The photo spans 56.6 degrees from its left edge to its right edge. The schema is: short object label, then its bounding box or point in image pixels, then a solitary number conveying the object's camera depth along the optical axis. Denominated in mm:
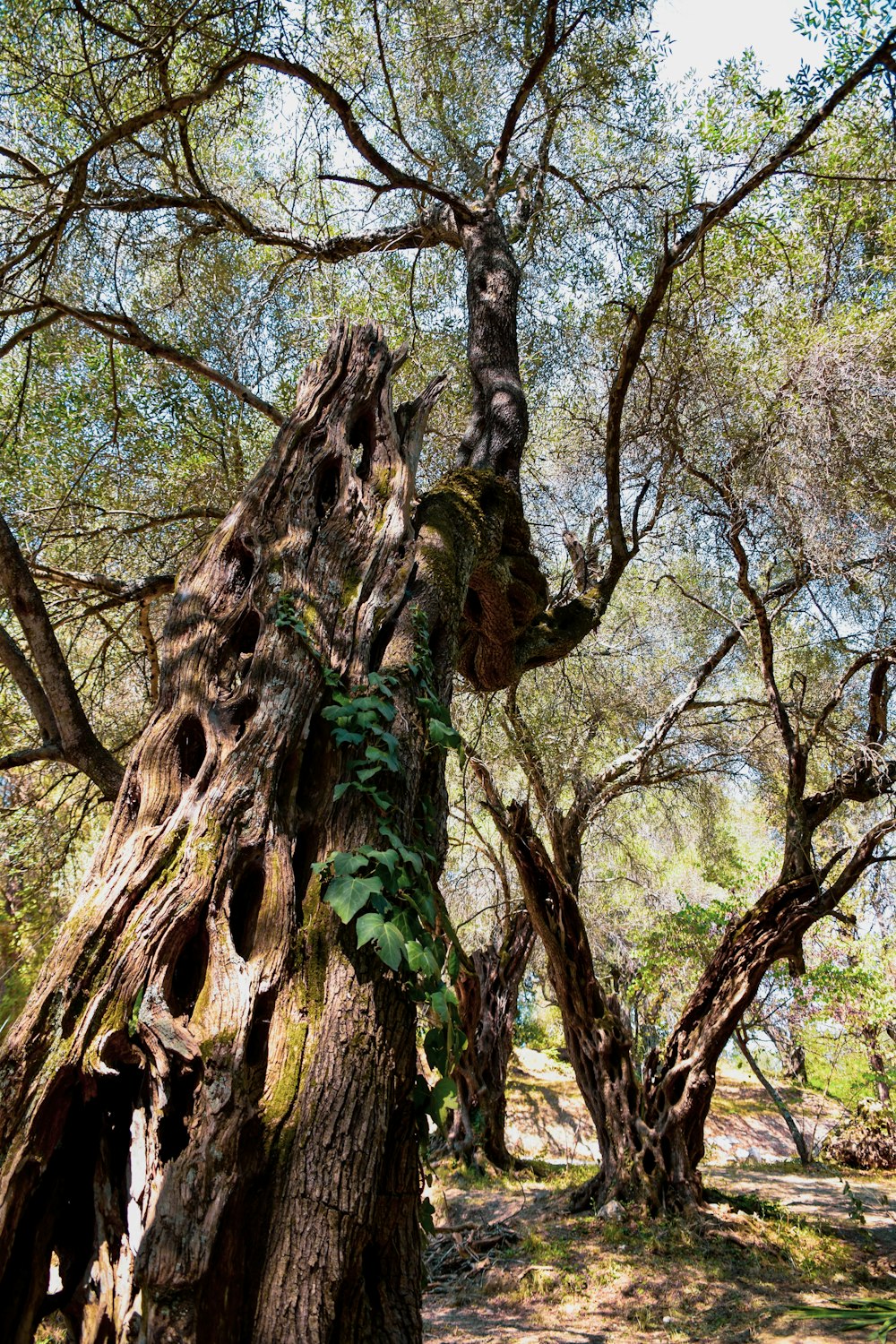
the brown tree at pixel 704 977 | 6316
